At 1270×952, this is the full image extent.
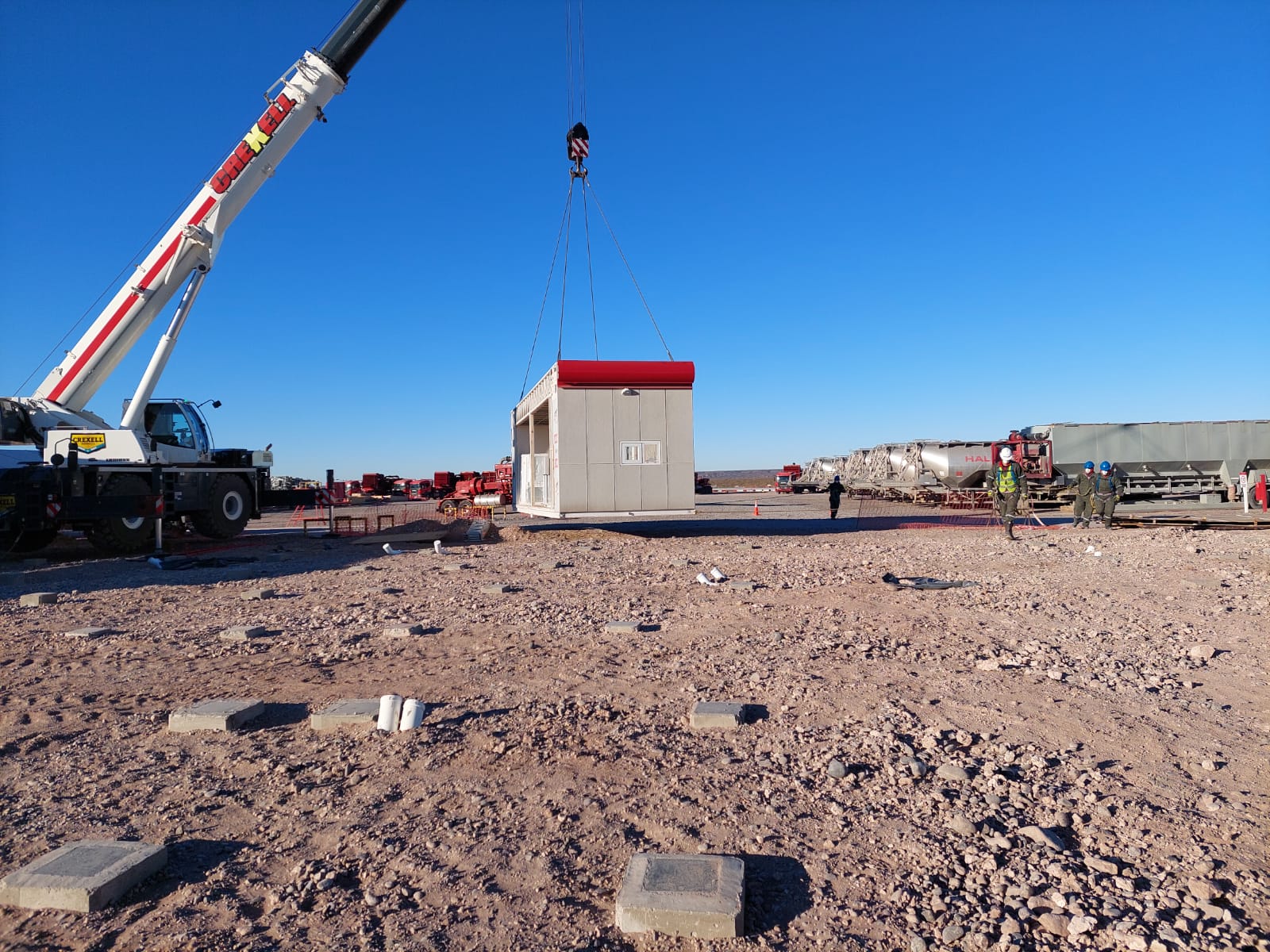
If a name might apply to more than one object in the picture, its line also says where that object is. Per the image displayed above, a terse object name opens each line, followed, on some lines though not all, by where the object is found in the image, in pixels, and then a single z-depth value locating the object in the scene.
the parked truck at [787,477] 52.88
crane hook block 14.55
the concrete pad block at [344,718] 4.85
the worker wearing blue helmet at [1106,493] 18.28
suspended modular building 15.80
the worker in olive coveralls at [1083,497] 18.75
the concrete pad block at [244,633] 7.55
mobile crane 14.55
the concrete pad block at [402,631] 7.55
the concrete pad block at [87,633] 7.67
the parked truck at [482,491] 30.14
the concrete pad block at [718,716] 4.81
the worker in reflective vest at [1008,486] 16.23
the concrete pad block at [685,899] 2.72
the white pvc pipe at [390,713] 4.80
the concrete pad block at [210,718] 4.86
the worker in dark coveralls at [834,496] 25.39
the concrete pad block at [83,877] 2.91
